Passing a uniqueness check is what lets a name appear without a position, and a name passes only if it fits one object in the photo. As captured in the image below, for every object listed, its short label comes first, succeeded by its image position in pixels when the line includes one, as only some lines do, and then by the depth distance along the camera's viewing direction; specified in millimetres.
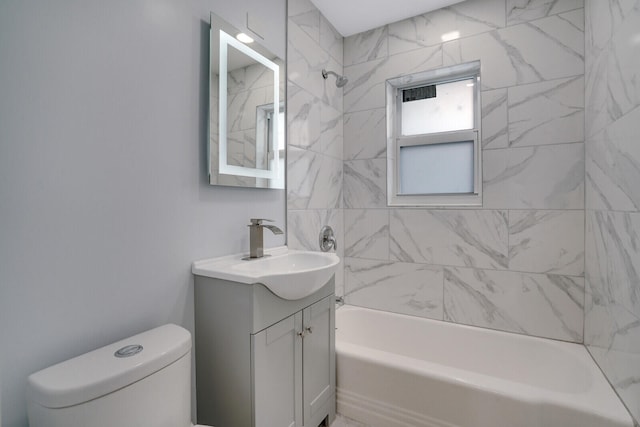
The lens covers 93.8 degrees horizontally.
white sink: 1107
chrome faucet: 1468
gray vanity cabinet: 1104
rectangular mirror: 1345
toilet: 702
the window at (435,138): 2166
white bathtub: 1278
